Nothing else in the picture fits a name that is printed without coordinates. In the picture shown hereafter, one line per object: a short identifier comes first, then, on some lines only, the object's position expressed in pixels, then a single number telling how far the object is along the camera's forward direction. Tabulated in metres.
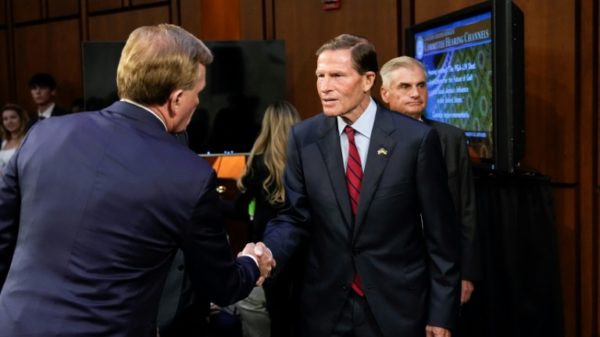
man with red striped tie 2.50
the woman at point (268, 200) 4.10
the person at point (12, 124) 6.71
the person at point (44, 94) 6.88
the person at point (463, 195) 3.34
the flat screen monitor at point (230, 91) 5.32
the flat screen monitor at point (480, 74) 3.44
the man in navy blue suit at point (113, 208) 1.75
